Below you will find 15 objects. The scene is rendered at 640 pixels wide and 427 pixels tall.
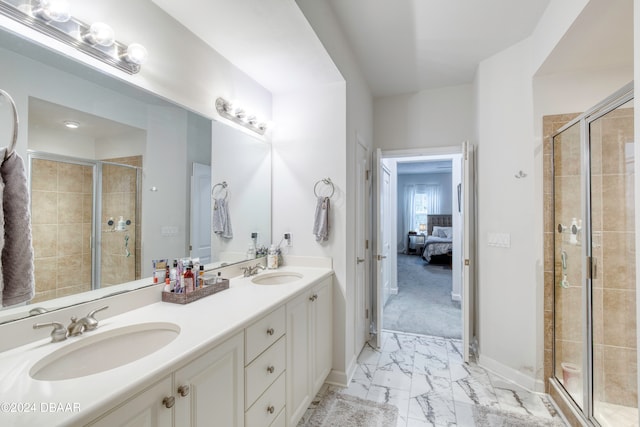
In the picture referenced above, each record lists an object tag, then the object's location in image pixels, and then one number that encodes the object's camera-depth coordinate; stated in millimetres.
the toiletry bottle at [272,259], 2297
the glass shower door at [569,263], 1930
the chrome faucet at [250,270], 2055
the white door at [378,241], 2897
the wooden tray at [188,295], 1426
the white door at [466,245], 2607
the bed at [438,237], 7191
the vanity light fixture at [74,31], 1019
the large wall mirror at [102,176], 1078
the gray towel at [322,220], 2227
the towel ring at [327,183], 2296
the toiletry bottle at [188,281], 1474
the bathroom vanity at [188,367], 706
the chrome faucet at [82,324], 1029
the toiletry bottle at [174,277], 1475
